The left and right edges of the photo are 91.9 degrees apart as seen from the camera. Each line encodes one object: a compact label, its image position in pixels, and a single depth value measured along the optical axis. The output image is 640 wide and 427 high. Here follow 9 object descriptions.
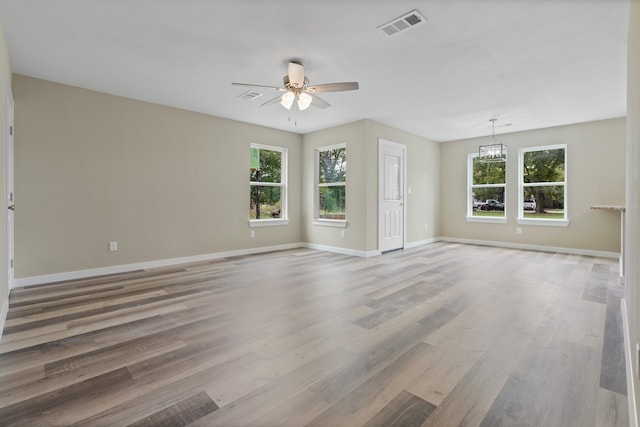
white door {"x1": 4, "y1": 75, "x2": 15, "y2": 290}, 3.39
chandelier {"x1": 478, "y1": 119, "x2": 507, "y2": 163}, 5.73
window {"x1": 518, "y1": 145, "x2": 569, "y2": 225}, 6.16
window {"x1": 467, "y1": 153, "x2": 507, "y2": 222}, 6.94
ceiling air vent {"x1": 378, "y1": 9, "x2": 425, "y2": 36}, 2.51
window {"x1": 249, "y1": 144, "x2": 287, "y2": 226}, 6.13
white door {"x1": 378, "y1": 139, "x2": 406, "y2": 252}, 6.00
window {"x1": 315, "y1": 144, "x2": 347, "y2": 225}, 6.22
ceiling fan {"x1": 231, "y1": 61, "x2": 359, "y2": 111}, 3.23
